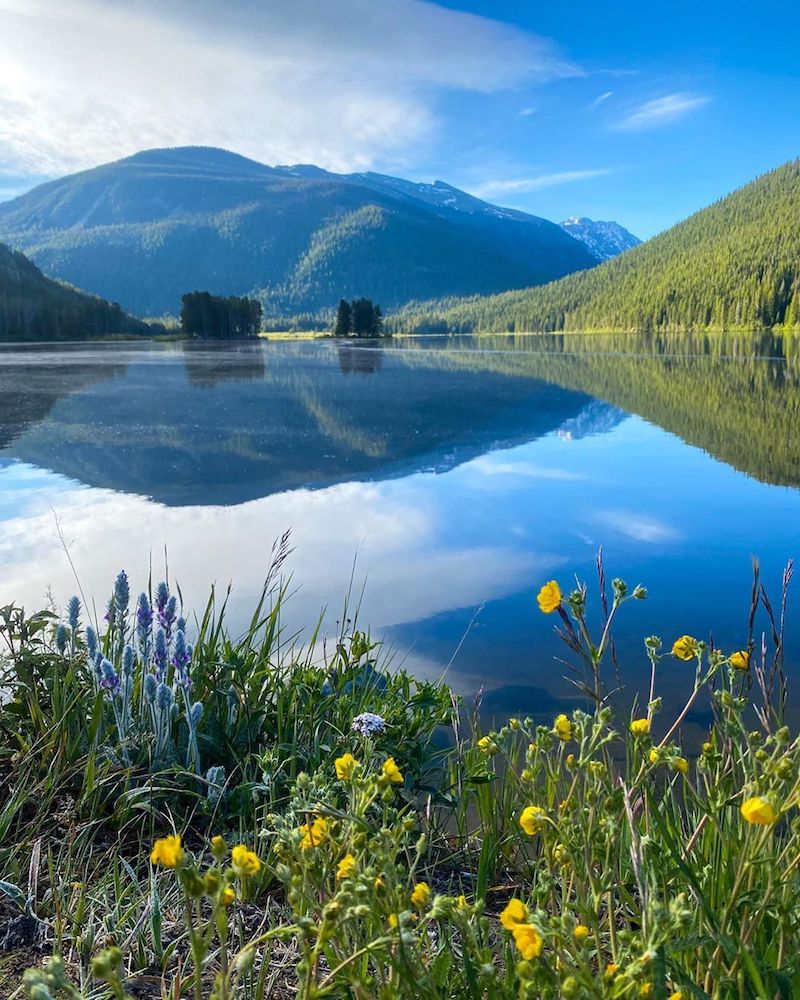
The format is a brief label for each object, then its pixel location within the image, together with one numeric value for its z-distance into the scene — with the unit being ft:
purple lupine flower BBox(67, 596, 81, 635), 3.68
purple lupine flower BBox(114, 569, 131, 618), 3.72
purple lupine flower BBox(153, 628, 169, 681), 3.54
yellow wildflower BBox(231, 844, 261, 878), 1.59
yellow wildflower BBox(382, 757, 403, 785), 2.17
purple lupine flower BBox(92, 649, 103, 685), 3.59
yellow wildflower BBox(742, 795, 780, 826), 1.62
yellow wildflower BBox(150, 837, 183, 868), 1.48
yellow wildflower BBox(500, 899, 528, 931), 1.65
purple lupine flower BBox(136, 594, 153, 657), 3.65
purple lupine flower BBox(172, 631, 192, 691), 3.49
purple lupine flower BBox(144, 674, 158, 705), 3.46
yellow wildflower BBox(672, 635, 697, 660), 2.61
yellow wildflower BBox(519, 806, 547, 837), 2.01
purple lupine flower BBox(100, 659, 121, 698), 3.44
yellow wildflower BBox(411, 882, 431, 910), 1.87
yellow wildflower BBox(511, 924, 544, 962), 1.56
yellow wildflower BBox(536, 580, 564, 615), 2.58
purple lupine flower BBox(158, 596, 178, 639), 3.72
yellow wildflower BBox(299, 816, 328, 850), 2.14
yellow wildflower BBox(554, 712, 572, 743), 2.32
